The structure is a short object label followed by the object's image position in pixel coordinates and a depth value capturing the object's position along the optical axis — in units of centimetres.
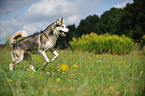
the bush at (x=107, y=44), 1120
